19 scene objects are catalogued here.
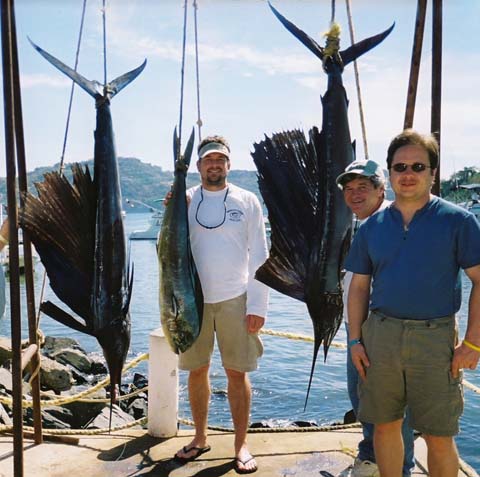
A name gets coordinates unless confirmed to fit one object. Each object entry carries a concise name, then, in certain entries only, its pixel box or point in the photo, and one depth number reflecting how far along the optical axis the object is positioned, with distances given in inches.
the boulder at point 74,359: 421.7
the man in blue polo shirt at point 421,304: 74.3
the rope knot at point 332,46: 93.0
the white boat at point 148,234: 2105.1
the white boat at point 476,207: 1461.9
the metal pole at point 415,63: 93.9
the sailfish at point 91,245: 99.2
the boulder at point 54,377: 342.6
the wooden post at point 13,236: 83.2
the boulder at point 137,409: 290.2
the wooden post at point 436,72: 90.1
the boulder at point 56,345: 460.4
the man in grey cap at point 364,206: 89.0
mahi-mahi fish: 99.8
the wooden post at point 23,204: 99.7
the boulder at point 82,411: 265.3
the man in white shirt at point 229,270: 104.3
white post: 120.6
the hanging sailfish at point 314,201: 93.4
